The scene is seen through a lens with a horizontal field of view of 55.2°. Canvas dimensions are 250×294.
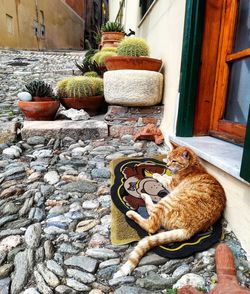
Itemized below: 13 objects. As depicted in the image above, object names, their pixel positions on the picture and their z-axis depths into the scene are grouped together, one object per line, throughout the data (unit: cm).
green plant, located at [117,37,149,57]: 306
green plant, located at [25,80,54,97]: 302
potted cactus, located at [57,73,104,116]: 327
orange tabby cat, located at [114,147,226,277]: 115
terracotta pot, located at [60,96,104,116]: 327
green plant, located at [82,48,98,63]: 624
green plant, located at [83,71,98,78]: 448
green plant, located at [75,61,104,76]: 456
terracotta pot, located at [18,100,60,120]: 289
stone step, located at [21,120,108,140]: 265
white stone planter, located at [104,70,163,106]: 270
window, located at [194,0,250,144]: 170
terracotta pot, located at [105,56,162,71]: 278
